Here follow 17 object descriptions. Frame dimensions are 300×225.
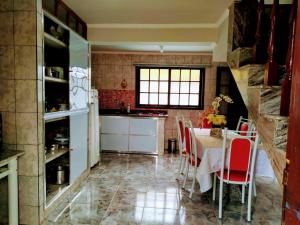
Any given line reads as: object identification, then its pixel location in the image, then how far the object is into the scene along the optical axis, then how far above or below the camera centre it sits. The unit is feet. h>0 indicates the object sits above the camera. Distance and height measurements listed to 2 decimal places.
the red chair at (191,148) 10.48 -2.37
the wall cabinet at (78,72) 10.28 +0.95
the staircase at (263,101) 3.46 -0.06
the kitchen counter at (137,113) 17.80 -1.40
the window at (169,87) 19.49 +0.70
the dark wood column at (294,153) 1.85 -0.42
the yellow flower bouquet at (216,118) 11.64 -1.00
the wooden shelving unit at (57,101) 9.52 -0.34
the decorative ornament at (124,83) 19.56 +0.91
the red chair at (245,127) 13.14 -1.56
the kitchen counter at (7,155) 6.71 -1.84
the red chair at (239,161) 8.56 -2.29
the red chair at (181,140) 12.44 -2.28
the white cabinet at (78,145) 10.48 -2.38
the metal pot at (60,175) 10.41 -3.50
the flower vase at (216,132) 11.69 -1.69
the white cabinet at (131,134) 17.70 -2.86
